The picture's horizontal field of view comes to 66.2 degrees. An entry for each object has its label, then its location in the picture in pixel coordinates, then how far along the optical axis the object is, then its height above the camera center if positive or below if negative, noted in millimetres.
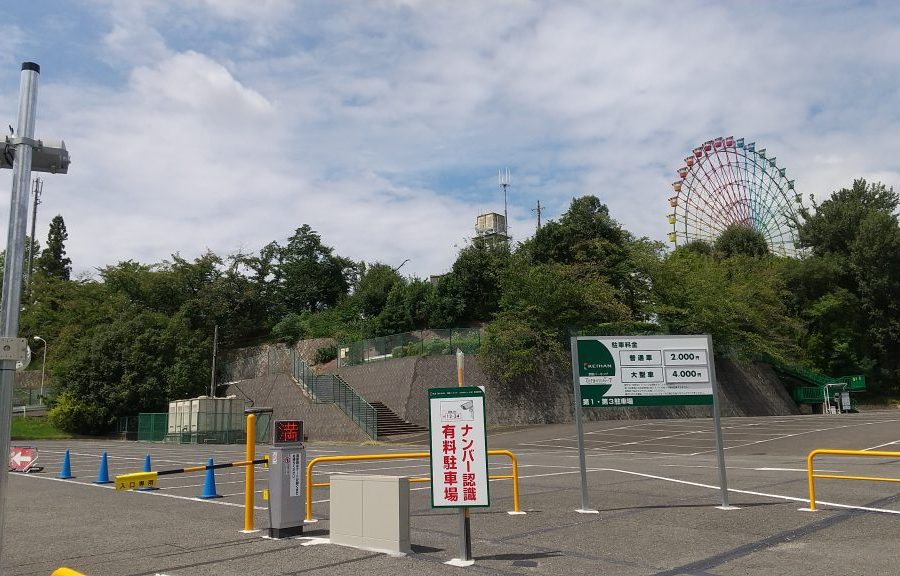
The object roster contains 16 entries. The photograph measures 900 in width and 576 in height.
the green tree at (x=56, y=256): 82750 +17902
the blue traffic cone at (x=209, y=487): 13008 -1623
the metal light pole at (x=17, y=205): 5246 +1614
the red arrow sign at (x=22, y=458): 20719 -1564
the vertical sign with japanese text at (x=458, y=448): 7273 -567
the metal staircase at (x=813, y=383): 56406 +137
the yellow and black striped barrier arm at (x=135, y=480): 7849 -873
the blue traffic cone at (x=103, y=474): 16962 -1730
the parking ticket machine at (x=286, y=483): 8727 -1063
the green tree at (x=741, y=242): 65125 +13756
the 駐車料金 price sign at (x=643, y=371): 11102 +305
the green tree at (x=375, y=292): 60938 +9238
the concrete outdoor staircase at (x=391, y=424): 37312 -1535
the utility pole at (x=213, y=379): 50094 +1580
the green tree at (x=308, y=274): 69625 +12718
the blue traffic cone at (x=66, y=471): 18609 -1771
